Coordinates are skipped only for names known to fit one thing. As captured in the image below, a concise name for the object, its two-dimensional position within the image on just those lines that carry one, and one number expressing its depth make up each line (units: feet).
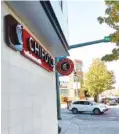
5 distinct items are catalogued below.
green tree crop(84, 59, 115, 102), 70.04
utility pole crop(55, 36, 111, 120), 20.50
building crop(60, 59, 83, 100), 80.28
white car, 42.89
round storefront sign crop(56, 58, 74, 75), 15.97
